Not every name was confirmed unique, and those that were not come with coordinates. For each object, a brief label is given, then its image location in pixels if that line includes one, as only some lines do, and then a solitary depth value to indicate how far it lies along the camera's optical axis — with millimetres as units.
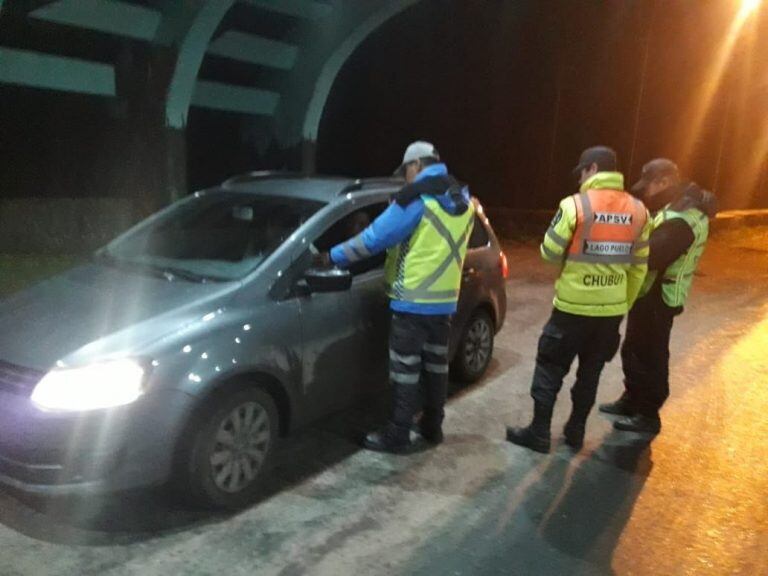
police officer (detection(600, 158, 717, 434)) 4508
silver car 3150
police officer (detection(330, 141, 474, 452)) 3955
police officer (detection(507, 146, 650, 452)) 4094
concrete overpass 8938
